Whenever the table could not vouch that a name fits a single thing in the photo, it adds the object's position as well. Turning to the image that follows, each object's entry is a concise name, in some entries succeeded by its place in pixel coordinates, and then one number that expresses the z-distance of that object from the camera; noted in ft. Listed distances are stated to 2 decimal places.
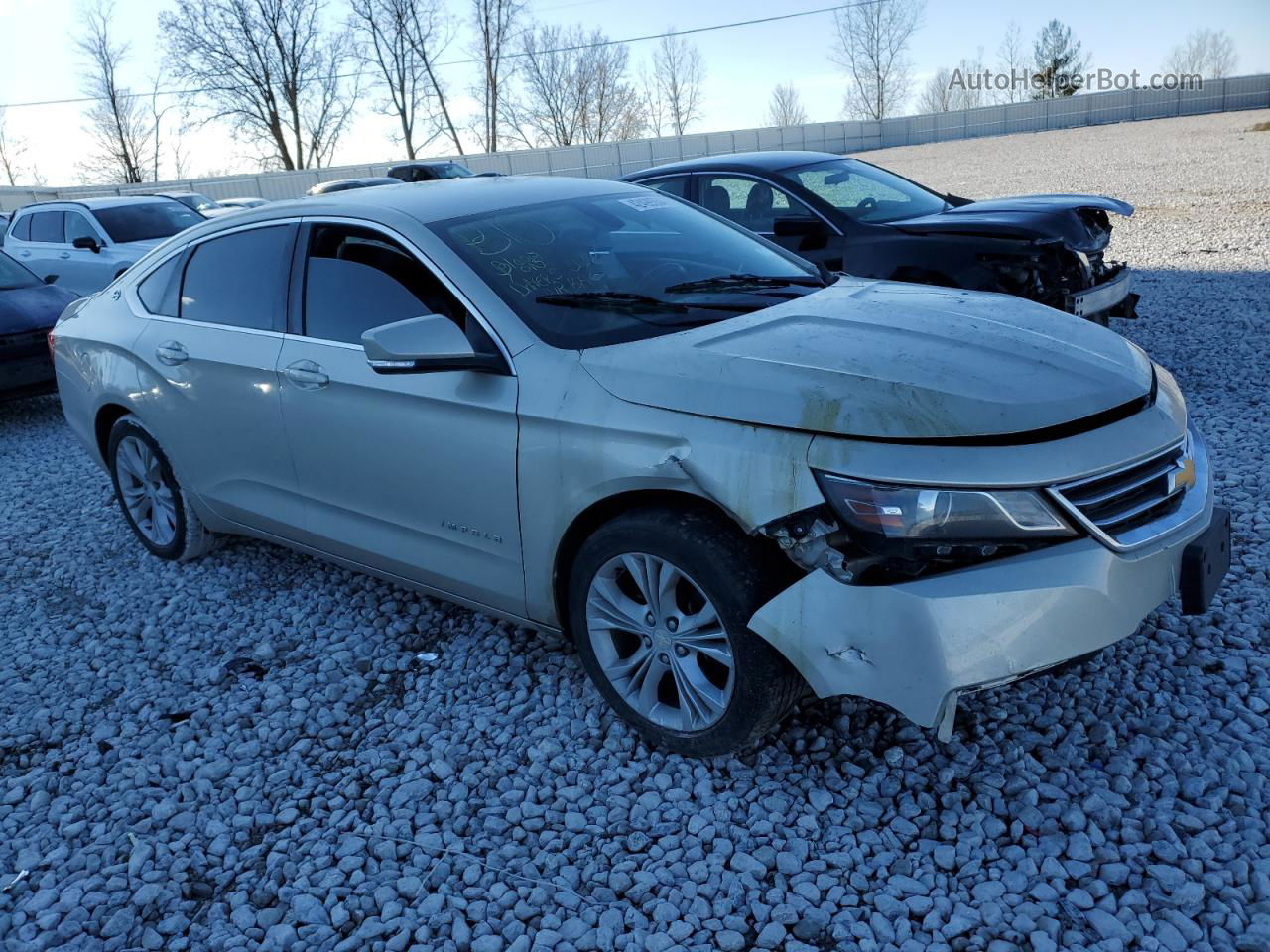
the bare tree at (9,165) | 175.94
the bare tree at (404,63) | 167.12
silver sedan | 8.10
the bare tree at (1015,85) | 209.77
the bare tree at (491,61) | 173.17
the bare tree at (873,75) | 212.43
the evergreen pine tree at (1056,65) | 200.03
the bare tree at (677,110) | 213.87
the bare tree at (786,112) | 234.58
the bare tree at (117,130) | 149.59
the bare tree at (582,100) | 191.21
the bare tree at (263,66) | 149.79
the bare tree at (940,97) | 231.91
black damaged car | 20.90
